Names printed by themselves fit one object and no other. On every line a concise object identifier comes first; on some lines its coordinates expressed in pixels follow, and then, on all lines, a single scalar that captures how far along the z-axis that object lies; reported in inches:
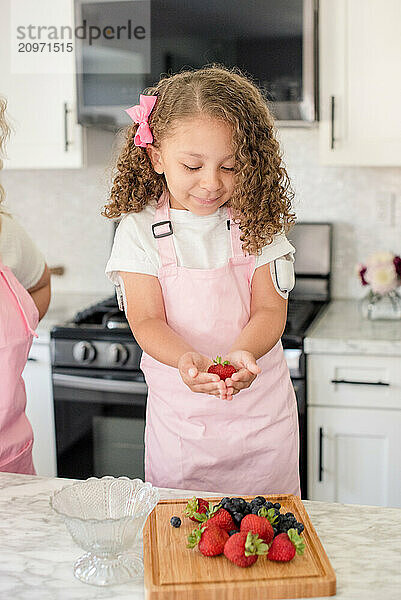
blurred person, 59.7
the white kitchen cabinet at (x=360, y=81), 94.2
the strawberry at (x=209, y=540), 39.5
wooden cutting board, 37.4
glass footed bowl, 39.1
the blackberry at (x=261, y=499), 43.3
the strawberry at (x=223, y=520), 41.0
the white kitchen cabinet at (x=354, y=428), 90.5
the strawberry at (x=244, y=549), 38.3
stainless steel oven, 97.3
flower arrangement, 97.8
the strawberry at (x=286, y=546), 39.0
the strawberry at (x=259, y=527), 39.7
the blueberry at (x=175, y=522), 43.1
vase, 100.1
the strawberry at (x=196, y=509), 42.9
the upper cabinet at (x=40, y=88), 102.8
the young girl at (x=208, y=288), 58.1
